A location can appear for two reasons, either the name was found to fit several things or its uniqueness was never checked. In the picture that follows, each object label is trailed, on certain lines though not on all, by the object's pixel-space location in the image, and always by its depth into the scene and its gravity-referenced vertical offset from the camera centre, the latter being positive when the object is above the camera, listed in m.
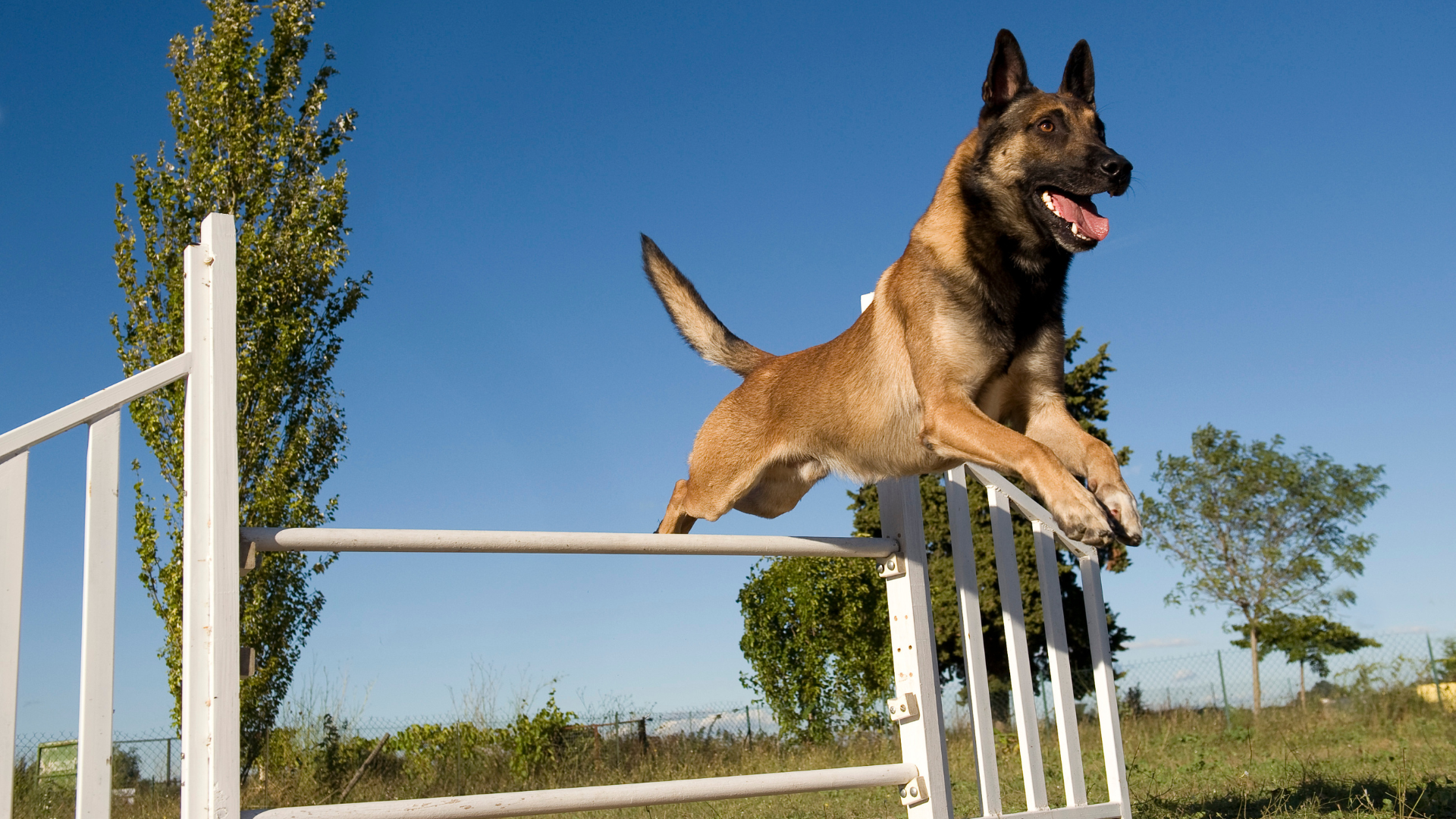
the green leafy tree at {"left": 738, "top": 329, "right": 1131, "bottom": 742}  13.26 -0.21
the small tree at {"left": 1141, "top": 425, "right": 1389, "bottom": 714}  27.70 +2.22
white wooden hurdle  2.27 +0.18
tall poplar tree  12.09 +4.65
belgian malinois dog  3.48 +1.06
